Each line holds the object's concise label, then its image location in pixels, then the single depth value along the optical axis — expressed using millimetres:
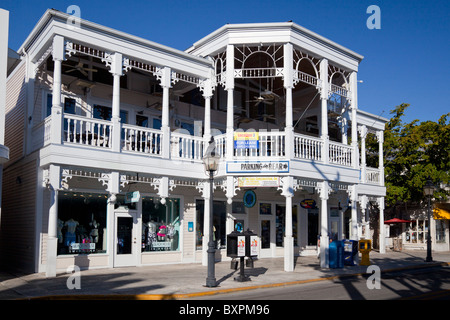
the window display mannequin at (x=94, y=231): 16500
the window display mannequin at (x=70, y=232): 15900
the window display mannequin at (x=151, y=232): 18125
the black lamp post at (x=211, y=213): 12578
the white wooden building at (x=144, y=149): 15164
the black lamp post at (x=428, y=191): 21702
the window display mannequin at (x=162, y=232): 18461
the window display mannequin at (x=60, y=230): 15660
